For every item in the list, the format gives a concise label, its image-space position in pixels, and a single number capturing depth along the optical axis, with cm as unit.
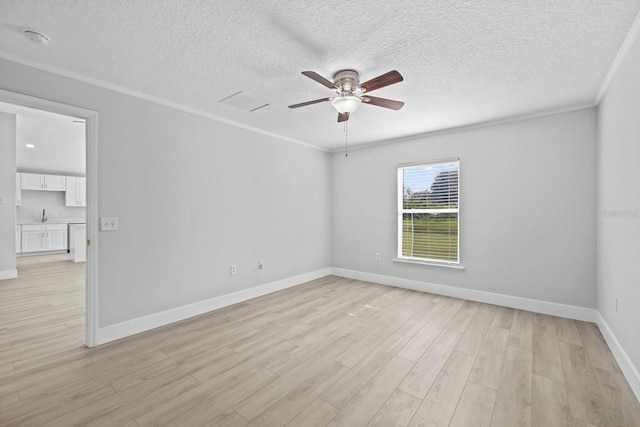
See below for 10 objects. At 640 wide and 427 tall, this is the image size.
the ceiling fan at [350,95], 244
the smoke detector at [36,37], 194
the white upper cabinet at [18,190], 763
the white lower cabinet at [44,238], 785
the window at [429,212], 428
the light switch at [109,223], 272
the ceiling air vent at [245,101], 303
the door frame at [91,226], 264
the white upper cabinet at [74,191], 868
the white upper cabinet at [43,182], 782
